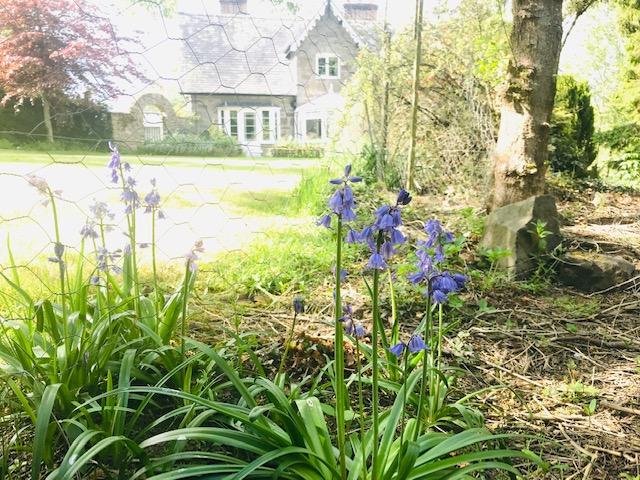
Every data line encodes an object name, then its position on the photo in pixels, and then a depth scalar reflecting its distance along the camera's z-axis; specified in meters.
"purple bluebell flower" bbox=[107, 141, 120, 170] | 1.67
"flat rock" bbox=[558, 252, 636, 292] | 2.98
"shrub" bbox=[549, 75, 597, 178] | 6.36
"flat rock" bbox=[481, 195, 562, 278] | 3.02
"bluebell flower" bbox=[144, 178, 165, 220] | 1.69
